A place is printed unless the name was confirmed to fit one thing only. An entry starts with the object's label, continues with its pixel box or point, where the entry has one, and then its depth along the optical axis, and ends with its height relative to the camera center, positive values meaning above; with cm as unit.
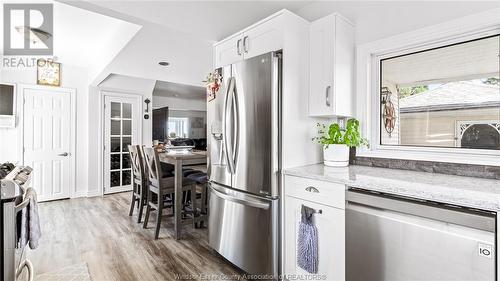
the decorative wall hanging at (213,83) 229 +54
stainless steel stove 113 -40
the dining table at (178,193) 280 -61
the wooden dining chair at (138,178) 334 -54
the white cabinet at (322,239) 153 -66
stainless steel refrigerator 182 -18
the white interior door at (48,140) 429 -1
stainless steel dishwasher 106 -49
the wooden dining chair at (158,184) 286 -53
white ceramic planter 195 -12
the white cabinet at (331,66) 189 +59
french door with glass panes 497 +6
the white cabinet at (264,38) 185 +81
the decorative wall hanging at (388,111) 200 +24
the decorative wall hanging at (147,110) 540 +66
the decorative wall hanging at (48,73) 432 +120
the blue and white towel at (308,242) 164 -69
